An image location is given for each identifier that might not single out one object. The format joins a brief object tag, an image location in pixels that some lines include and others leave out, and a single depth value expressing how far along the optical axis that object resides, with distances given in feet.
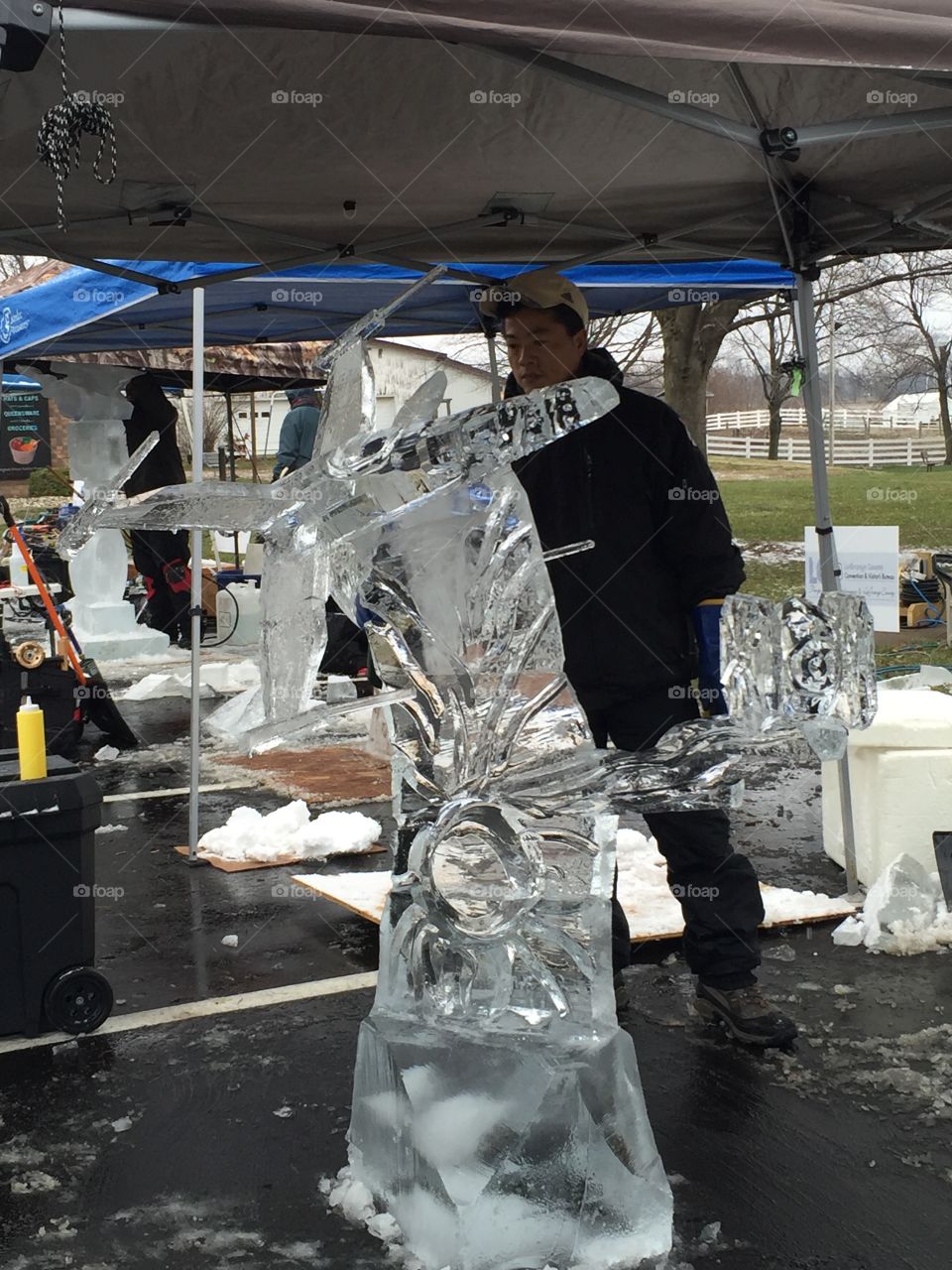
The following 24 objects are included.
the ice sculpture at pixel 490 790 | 8.25
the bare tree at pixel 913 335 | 94.07
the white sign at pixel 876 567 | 26.12
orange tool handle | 23.89
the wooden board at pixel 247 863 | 17.85
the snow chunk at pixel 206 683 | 31.91
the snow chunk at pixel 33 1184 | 9.41
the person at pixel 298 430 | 33.17
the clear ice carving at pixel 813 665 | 8.22
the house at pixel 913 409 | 161.17
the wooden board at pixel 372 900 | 14.23
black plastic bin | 11.73
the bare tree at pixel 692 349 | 42.98
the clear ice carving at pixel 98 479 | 37.68
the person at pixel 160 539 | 34.35
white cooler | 15.14
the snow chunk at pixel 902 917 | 13.96
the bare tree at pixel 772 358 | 76.26
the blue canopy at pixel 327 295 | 20.21
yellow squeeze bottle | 11.90
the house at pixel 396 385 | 115.57
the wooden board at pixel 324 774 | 21.99
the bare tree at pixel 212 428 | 89.25
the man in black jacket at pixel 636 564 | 11.03
